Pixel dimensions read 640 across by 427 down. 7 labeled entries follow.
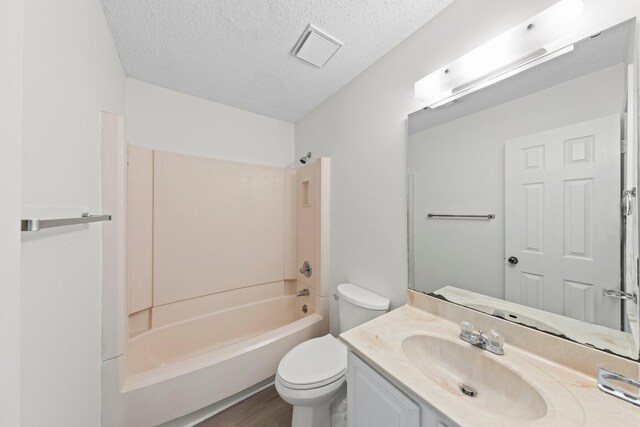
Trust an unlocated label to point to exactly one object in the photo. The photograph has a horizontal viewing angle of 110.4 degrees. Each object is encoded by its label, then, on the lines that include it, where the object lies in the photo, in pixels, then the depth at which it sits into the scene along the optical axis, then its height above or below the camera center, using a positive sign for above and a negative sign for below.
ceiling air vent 1.27 +1.03
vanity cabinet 0.67 -0.64
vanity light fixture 0.79 +0.66
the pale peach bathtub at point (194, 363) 1.18 -0.99
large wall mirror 0.71 +0.07
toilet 1.14 -0.87
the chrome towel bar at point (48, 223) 0.45 -0.02
